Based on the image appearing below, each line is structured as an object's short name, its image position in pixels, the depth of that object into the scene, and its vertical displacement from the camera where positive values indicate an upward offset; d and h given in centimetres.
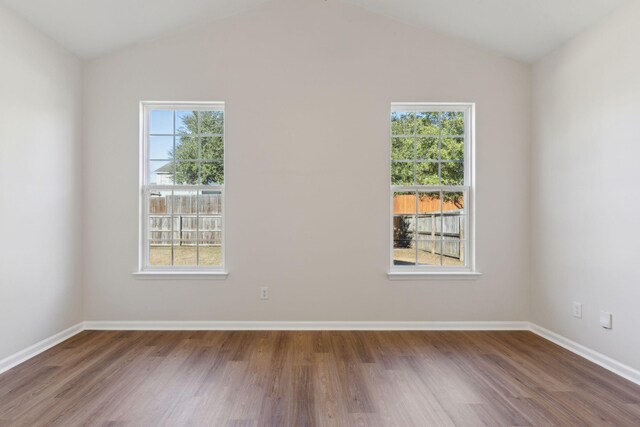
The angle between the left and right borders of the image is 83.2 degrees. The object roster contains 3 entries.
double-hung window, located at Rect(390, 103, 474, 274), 378 +31
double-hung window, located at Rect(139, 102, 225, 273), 377 +29
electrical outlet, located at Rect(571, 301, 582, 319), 305 -80
